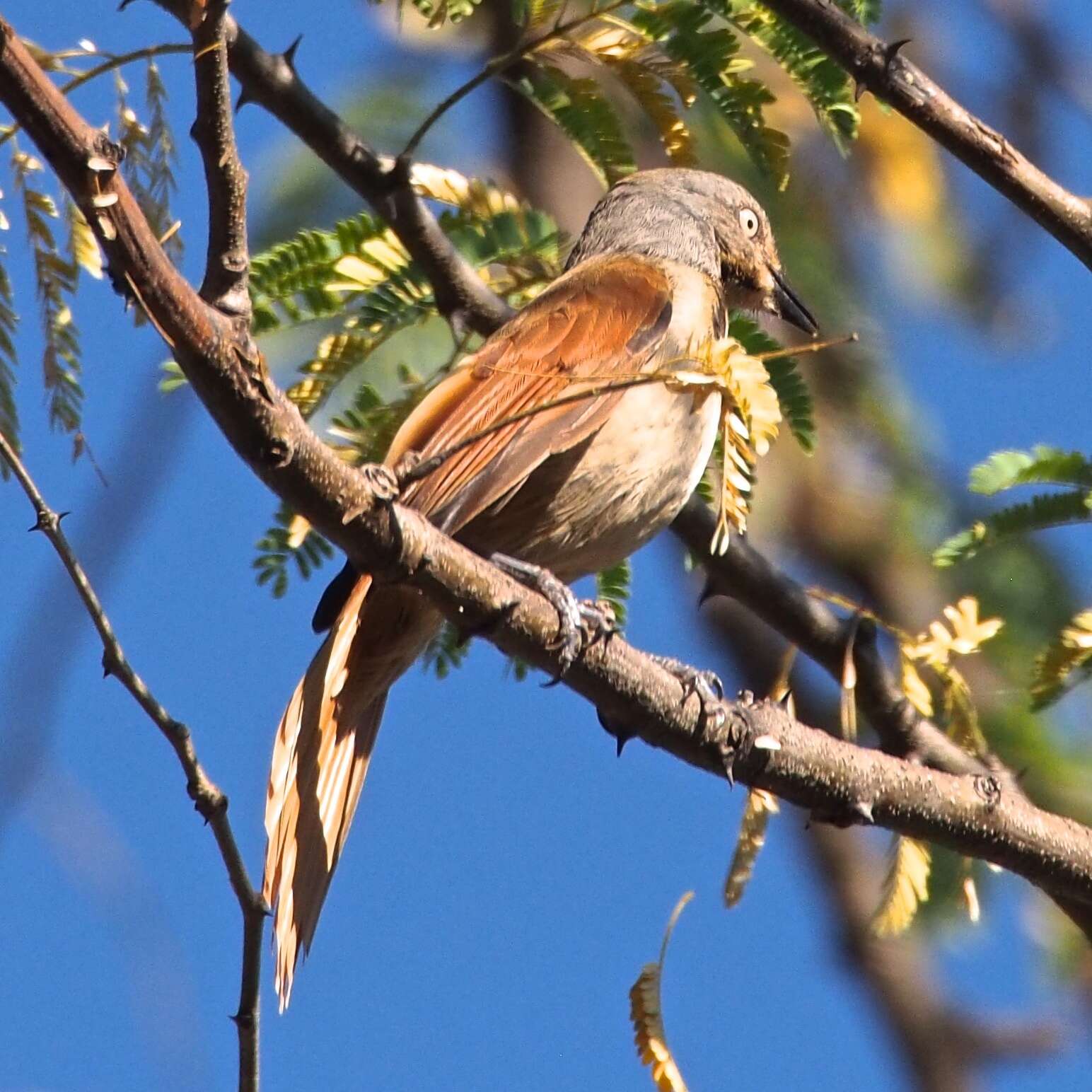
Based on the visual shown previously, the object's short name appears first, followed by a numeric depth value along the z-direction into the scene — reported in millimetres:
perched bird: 8461
